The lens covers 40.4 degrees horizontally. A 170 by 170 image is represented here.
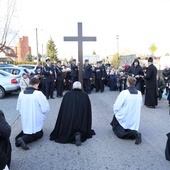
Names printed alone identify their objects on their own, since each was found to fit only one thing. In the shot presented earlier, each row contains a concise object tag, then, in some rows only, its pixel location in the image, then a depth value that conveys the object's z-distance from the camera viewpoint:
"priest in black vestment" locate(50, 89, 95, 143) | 5.61
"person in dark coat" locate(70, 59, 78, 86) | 14.22
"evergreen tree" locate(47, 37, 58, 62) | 66.31
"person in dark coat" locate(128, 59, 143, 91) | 11.37
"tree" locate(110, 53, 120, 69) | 38.45
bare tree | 24.32
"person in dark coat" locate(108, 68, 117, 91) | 16.20
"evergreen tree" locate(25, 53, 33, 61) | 73.06
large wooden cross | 11.12
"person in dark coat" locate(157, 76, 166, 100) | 11.29
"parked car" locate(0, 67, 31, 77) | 15.92
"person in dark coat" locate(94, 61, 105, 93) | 15.16
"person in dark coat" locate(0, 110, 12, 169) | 3.01
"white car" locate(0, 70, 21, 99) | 12.69
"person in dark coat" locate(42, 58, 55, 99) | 12.09
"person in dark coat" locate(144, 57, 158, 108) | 9.93
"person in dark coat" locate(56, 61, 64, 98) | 13.05
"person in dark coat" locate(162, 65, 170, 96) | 11.19
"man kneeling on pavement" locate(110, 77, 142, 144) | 5.85
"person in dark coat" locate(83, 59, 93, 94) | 14.39
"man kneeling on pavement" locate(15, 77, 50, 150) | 5.57
